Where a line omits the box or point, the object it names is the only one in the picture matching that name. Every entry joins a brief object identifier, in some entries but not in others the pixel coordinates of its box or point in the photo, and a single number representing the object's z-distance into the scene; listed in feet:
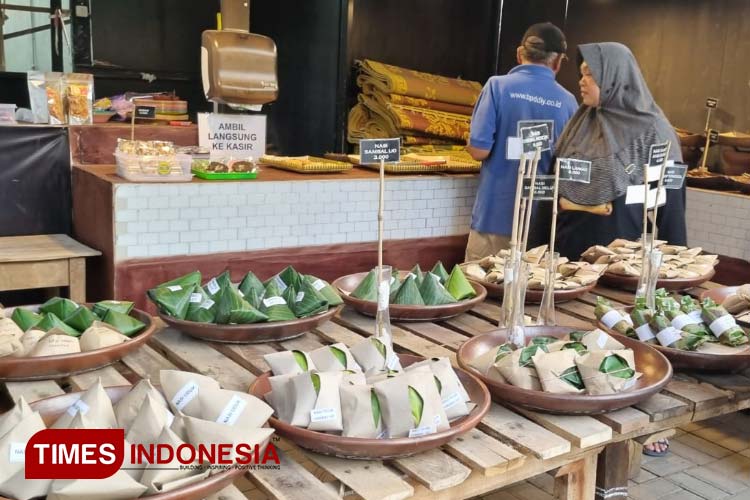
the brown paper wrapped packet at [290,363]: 5.11
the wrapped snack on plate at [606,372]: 5.24
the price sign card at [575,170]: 7.24
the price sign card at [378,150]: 6.46
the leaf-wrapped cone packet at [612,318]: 6.70
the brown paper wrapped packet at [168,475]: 3.69
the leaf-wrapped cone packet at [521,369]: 5.31
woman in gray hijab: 10.77
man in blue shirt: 12.25
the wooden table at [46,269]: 10.92
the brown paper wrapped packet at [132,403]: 4.18
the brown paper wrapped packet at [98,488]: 3.51
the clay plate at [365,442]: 4.33
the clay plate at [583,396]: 5.14
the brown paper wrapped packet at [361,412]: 4.43
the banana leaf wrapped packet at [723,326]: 6.33
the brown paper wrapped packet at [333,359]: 5.09
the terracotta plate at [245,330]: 6.34
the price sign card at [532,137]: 6.61
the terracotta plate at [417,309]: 7.23
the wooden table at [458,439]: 4.28
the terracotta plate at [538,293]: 7.96
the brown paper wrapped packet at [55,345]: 5.43
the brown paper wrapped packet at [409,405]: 4.42
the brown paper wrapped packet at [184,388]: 4.36
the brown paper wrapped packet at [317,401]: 4.43
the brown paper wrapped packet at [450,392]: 4.78
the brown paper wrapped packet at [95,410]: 4.09
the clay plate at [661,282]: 8.53
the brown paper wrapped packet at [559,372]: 5.24
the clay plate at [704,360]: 6.12
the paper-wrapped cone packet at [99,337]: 5.64
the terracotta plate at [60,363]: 5.31
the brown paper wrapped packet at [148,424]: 4.00
